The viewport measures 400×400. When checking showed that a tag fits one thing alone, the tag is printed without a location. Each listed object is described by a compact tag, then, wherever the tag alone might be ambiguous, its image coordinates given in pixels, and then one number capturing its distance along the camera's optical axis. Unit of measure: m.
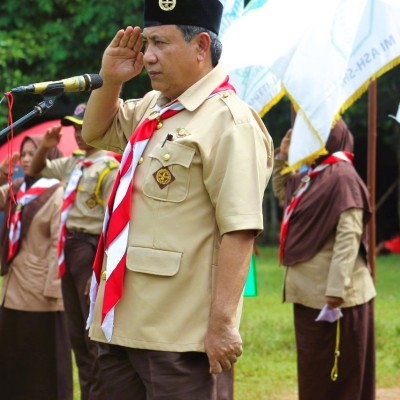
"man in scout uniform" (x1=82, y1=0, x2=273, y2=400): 7.28
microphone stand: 7.23
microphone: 7.14
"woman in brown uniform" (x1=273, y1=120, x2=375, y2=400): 12.85
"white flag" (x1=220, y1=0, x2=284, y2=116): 13.88
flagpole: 14.79
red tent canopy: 24.58
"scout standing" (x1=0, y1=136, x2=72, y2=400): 14.25
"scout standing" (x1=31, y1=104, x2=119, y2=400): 13.82
